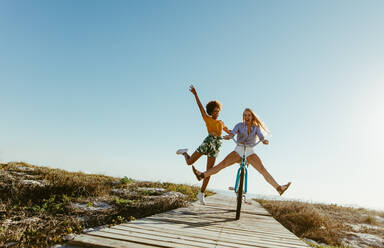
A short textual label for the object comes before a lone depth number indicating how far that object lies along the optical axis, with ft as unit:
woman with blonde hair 19.12
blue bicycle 17.99
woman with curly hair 22.24
